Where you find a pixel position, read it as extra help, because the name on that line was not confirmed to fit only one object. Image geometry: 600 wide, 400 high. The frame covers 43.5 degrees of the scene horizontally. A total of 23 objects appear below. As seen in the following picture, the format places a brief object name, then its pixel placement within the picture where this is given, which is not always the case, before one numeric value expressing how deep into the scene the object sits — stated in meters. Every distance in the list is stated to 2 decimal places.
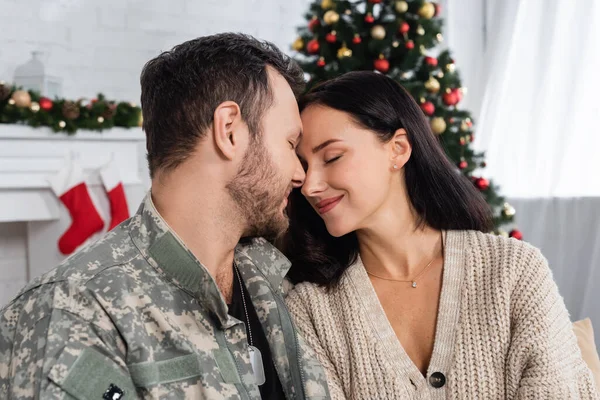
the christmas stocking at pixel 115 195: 3.43
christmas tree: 3.35
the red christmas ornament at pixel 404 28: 3.33
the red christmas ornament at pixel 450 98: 3.38
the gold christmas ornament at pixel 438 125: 3.25
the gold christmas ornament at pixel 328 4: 3.42
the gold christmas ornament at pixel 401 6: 3.35
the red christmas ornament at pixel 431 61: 3.35
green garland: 3.16
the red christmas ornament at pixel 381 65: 3.31
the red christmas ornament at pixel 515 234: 3.46
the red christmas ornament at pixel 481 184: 3.36
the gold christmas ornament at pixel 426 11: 3.37
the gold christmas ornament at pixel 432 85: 3.32
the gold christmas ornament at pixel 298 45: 3.52
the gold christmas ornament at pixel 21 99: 3.15
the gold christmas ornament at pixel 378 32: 3.32
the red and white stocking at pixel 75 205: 3.33
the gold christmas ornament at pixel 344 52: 3.35
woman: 1.71
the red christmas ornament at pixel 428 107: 3.25
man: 1.24
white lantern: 3.47
